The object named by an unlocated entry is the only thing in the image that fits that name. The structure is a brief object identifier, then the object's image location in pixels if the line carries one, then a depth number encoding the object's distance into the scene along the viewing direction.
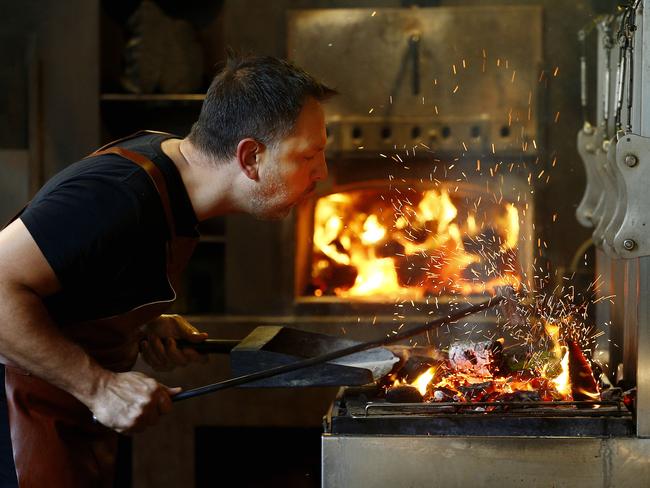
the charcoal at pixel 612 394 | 2.63
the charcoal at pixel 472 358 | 2.85
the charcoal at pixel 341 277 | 4.82
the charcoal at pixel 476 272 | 4.83
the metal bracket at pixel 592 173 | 3.49
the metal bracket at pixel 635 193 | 2.37
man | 2.20
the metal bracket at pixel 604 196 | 3.05
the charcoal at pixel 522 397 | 2.57
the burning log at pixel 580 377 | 2.66
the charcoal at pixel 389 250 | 4.80
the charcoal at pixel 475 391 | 2.64
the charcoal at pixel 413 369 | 2.83
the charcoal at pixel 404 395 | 2.64
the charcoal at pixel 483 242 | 4.76
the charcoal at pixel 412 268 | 4.80
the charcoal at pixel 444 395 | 2.65
